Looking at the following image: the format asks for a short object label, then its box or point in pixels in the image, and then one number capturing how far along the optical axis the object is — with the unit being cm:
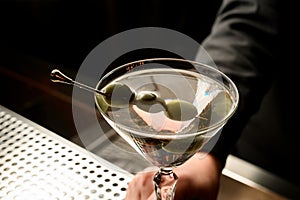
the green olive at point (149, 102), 62
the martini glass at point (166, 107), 59
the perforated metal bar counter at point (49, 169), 79
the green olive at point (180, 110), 61
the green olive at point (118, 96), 62
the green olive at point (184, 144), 58
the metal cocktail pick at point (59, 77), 67
